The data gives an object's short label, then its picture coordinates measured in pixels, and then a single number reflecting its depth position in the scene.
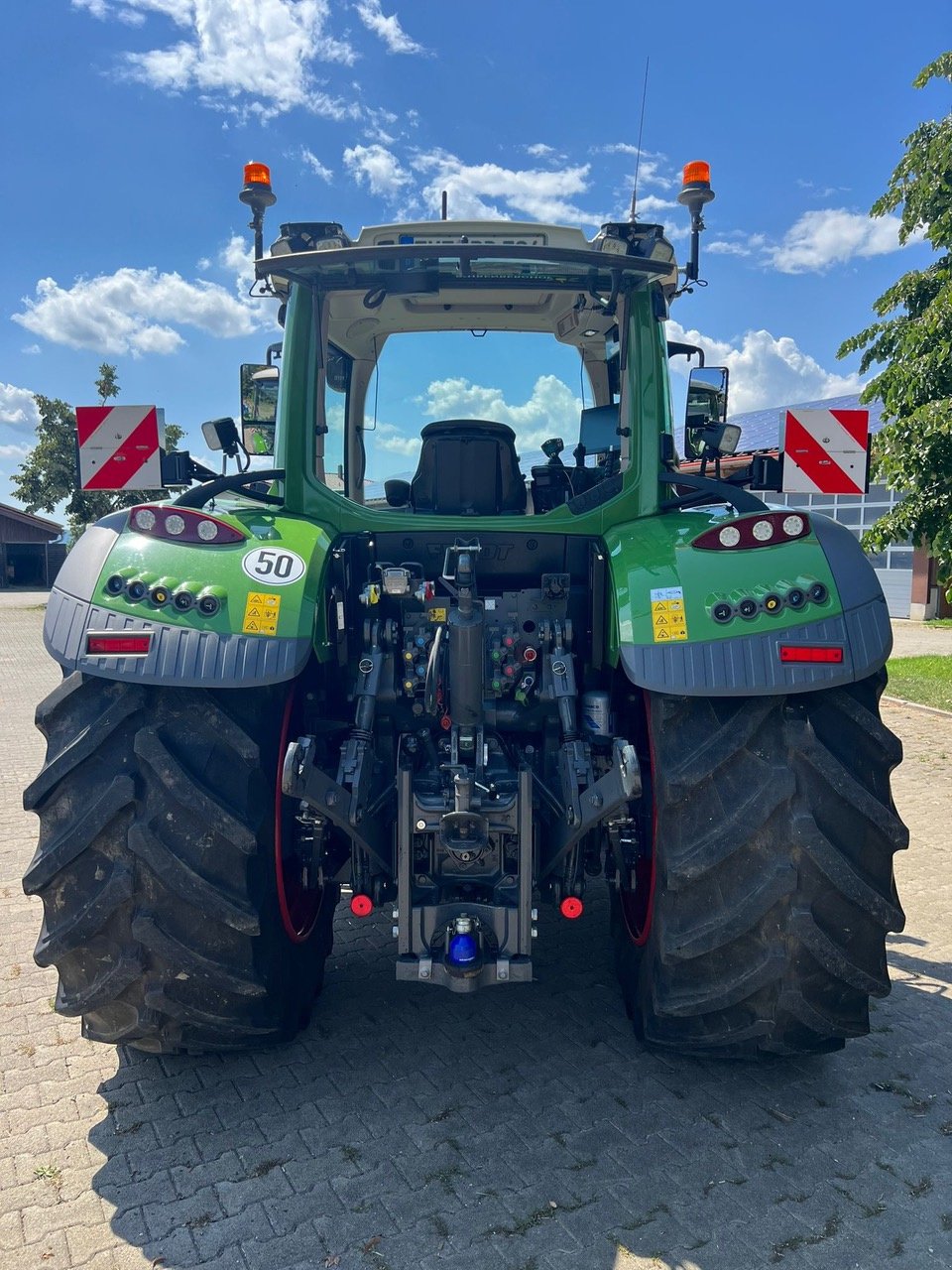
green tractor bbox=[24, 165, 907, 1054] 2.56
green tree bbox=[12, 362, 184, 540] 31.59
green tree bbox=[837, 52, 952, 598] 8.57
